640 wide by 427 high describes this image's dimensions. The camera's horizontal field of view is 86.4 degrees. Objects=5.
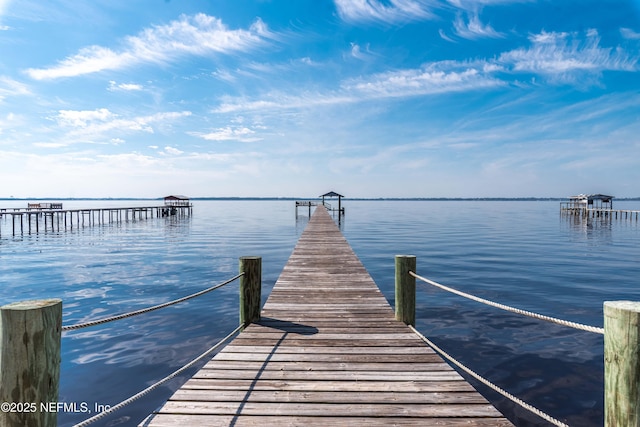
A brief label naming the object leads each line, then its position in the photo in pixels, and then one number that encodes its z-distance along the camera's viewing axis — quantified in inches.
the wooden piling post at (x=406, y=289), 229.8
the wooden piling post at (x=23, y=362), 92.7
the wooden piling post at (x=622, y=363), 86.2
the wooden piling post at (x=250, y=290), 231.8
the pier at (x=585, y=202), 2178.9
